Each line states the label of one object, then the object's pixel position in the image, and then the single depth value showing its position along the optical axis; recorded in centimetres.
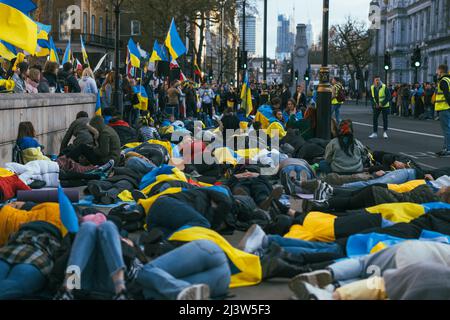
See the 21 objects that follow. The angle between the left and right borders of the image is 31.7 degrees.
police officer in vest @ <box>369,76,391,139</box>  2395
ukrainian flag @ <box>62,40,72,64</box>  2332
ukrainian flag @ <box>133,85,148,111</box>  2344
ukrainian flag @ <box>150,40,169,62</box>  2530
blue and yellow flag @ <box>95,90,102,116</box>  1731
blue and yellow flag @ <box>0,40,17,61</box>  1267
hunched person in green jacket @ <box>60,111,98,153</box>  1368
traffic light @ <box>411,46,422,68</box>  4361
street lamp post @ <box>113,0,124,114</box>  2217
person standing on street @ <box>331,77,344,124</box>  2572
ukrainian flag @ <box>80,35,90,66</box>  2260
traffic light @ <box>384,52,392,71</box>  4759
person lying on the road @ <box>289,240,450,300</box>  547
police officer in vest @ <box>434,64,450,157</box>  1795
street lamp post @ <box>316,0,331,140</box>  1758
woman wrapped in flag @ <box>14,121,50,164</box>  1196
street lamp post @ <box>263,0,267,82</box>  4215
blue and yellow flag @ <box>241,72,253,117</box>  2817
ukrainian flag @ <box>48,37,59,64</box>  2247
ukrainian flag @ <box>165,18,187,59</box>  2345
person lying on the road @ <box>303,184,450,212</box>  895
